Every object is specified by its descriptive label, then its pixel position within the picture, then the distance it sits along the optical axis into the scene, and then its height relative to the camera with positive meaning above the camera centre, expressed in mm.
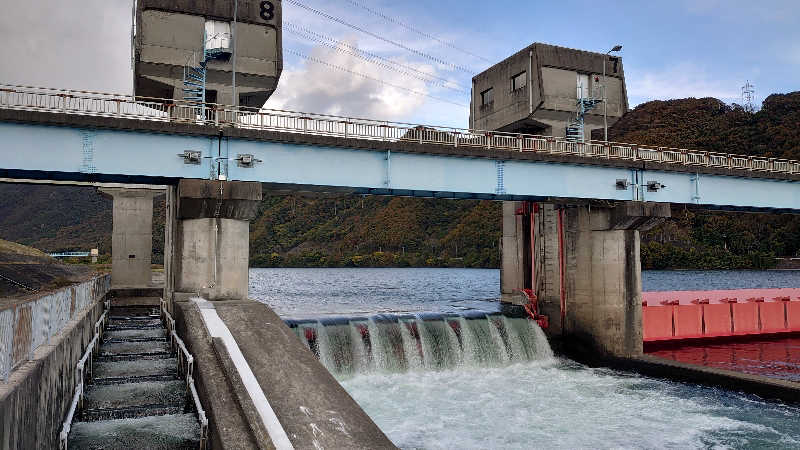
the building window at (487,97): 42938 +12107
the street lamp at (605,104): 38025 +10292
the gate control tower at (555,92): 38531 +11429
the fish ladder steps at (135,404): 11547 -3427
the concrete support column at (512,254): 40219 +105
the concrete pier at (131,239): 42531 +1429
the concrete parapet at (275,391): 10086 -2743
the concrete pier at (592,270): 32188 -938
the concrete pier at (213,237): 23406 +856
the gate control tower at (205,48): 29984 +11335
